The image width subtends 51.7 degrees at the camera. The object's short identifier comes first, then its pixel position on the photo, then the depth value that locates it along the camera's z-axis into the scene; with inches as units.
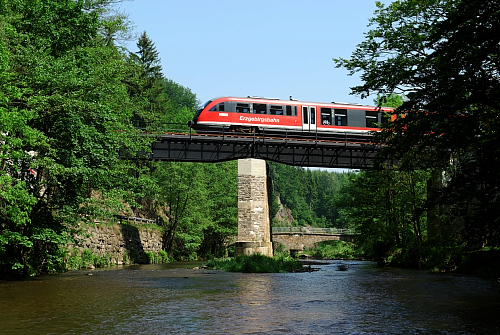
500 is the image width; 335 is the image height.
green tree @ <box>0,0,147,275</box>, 744.3
